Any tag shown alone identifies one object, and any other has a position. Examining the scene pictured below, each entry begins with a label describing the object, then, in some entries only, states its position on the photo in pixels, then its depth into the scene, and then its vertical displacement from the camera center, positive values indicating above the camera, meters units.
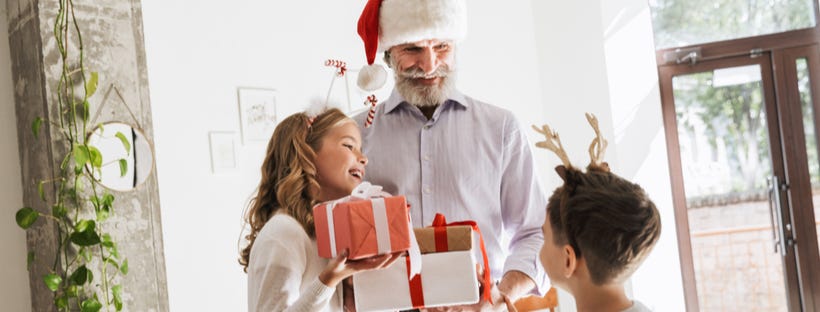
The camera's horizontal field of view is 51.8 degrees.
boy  1.87 -0.16
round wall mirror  2.74 +0.19
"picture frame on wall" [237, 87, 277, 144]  3.62 +0.36
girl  1.73 -0.04
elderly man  2.25 +0.09
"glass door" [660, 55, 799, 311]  5.25 -0.19
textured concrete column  2.64 +0.35
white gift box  1.76 -0.22
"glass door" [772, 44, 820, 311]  5.14 -0.07
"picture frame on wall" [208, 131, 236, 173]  3.48 +0.21
